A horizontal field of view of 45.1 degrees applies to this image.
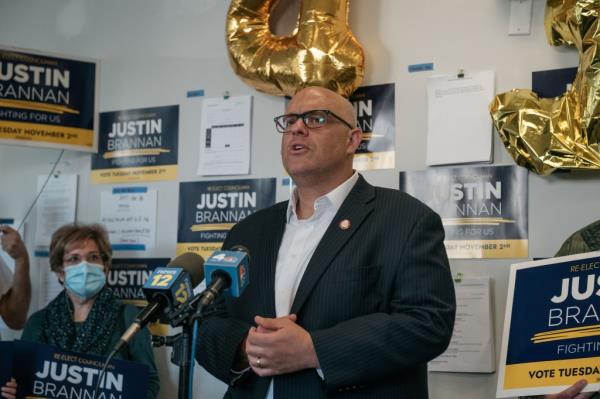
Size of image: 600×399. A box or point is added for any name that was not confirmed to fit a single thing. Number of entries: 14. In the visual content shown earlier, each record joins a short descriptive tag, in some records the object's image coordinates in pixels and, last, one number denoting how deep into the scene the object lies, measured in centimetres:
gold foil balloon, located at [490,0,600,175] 208
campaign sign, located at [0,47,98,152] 293
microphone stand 136
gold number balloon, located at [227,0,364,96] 243
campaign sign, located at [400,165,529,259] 230
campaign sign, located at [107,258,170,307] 300
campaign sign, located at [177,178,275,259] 279
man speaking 162
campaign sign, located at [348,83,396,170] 255
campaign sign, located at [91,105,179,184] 301
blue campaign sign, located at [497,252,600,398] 167
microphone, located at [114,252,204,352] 137
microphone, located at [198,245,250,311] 140
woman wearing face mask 263
